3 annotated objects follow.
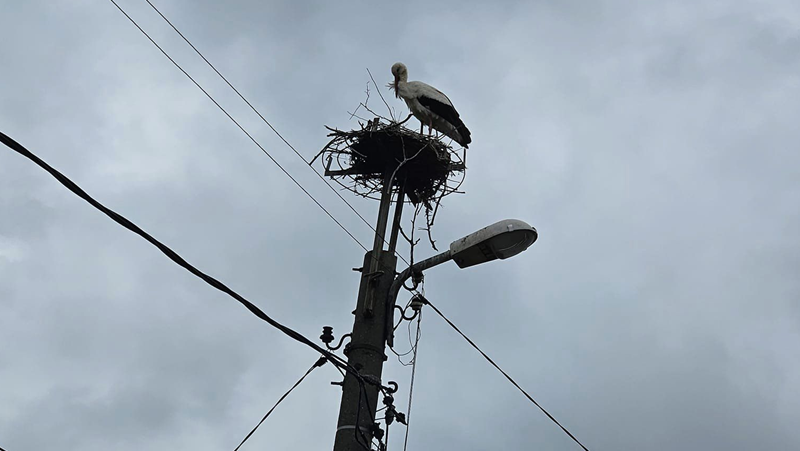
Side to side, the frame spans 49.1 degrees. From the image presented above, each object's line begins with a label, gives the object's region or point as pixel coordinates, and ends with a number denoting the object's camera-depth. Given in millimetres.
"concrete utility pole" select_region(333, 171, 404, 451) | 5809
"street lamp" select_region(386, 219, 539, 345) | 6398
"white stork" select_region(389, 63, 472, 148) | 10000
